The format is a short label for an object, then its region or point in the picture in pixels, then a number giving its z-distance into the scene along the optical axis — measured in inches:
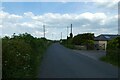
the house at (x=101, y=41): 765.6
